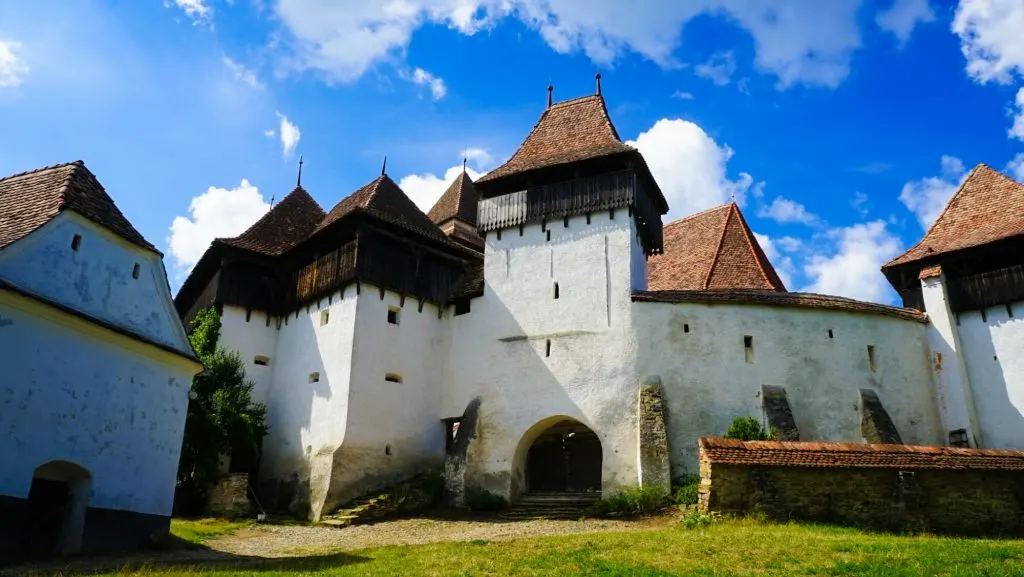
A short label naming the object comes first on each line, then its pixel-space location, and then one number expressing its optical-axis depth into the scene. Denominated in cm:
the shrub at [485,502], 1950
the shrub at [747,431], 1800
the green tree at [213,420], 1964
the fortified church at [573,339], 1973
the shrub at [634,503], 1766
